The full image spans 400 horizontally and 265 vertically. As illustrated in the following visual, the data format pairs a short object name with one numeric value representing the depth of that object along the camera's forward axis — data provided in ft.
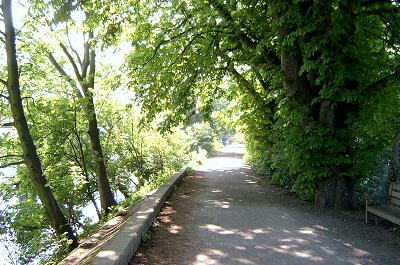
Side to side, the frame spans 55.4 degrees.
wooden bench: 22.89
